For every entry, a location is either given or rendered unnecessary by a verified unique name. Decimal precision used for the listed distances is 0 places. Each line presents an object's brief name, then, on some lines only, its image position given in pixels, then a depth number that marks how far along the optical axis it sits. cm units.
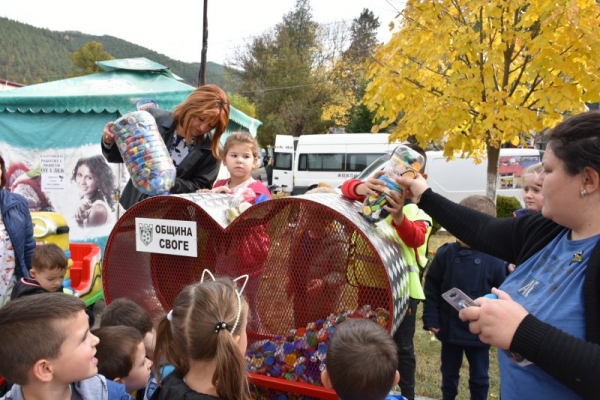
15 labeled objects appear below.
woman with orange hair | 266
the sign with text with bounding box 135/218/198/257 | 208
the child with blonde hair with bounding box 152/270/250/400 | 159
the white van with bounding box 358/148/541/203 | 1395
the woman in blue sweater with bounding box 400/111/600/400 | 116
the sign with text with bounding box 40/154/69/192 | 692
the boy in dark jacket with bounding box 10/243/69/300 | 323
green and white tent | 657
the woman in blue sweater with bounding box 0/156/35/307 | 317
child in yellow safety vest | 193
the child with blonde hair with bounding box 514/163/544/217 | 319
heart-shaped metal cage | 185
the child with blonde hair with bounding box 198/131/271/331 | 203
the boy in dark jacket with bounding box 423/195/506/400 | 312
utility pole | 1557
